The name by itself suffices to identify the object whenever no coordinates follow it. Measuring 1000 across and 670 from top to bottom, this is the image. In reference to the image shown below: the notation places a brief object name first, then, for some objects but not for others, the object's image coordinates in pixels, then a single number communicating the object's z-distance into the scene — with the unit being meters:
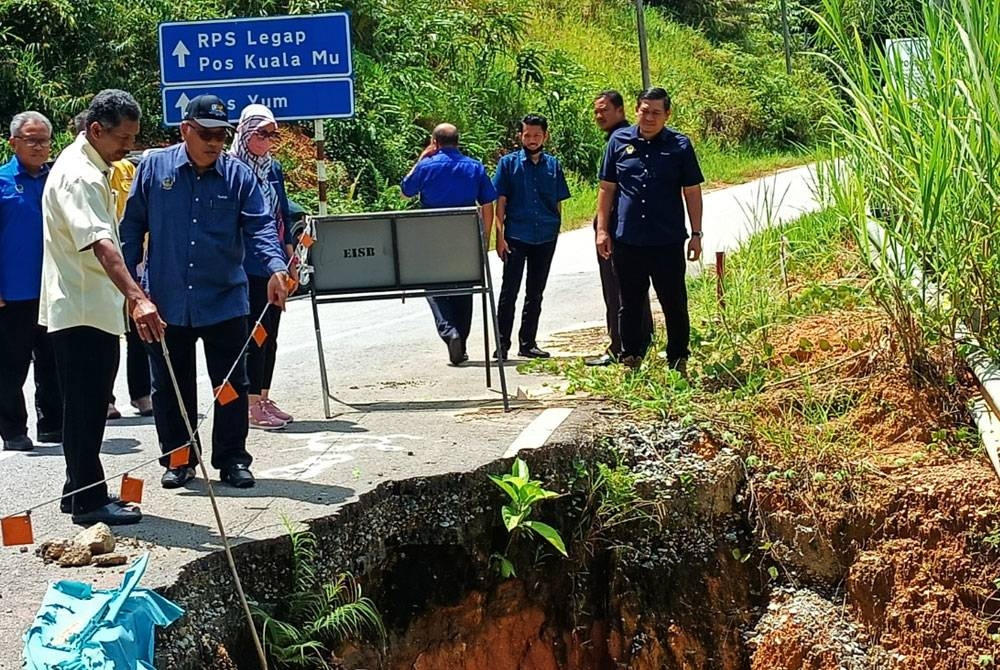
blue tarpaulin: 3.76
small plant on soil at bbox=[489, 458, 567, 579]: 5.56
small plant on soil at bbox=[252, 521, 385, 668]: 4.55
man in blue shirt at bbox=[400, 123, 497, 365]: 8.95
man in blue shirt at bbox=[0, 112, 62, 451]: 6.92
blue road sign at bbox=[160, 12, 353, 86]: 9.55
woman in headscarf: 6.84
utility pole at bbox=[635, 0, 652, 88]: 29.39
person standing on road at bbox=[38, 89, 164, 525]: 4.97
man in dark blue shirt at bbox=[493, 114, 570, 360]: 9.15
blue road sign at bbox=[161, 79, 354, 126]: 9.60
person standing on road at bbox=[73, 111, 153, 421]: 7.37
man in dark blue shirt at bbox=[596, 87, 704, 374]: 7.28
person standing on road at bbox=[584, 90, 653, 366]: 8.16
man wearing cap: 5.50
